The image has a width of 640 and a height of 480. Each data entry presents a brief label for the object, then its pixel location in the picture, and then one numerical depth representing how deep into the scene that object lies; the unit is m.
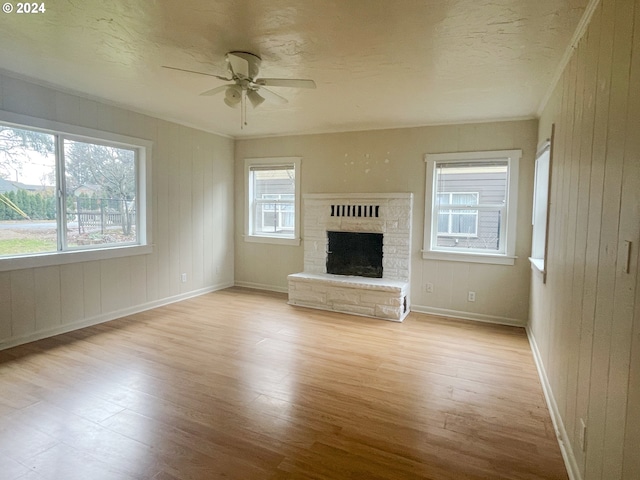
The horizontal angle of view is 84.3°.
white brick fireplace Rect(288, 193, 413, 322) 4.47
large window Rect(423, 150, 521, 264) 4.28
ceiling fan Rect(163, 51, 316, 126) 2.61
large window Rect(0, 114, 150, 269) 3.30
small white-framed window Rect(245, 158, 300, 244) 5.57
